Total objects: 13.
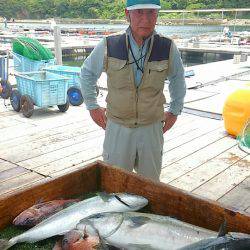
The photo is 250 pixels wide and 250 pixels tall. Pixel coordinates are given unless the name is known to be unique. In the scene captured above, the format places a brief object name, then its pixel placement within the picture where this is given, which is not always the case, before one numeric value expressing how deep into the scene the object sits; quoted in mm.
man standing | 3049
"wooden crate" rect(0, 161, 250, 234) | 2225
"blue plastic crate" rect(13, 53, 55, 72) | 8695
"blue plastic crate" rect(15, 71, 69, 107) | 7199
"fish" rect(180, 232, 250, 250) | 1758
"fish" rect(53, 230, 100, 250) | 1914
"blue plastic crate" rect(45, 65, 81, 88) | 8266
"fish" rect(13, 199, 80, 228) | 2320
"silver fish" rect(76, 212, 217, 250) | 1979
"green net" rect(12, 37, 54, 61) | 8703
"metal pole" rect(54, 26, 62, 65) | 10672
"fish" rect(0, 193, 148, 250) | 2193
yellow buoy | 6090
